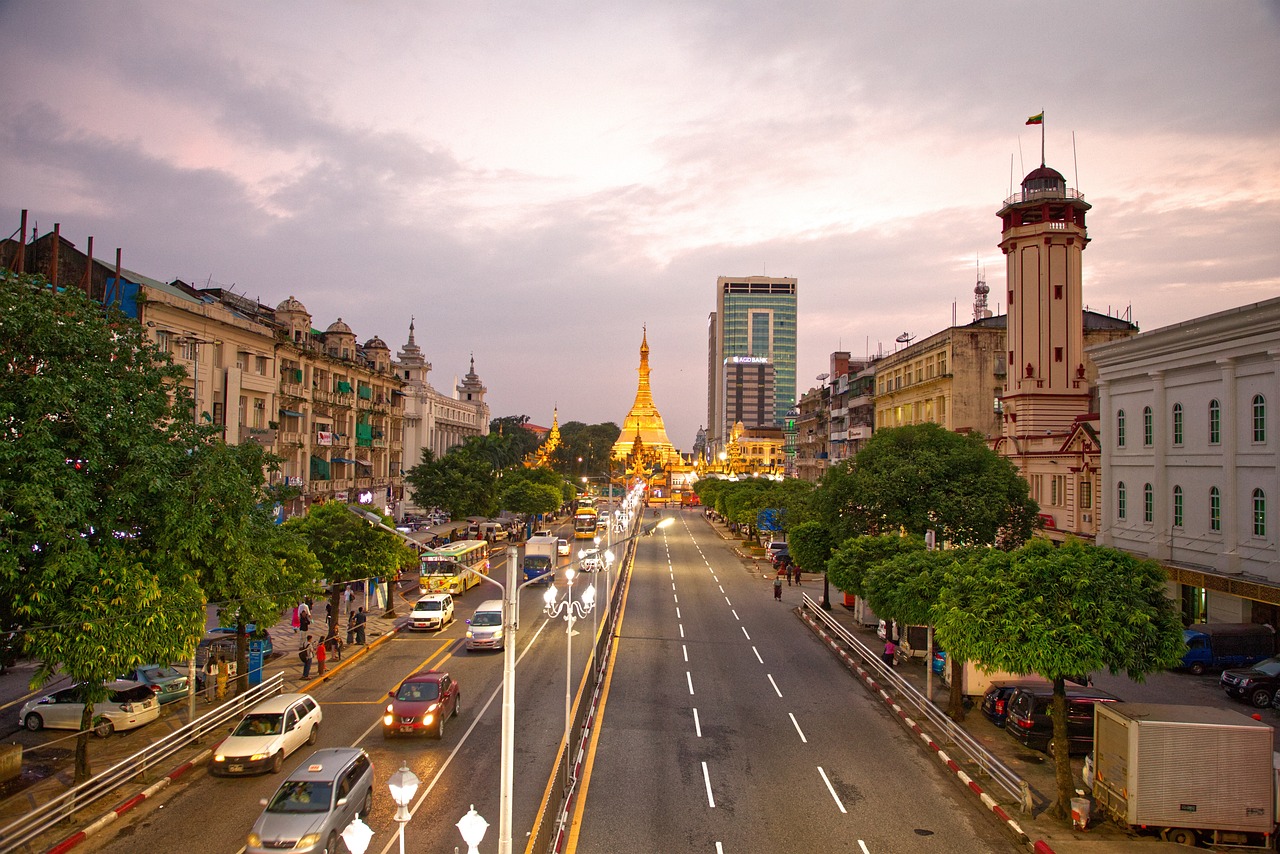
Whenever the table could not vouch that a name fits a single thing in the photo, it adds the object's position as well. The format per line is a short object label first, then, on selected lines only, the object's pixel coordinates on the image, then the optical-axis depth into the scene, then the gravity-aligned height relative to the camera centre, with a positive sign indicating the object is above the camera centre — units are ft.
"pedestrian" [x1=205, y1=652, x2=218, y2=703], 85.86 -21.86
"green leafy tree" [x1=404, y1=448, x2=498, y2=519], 217.77 -2.48
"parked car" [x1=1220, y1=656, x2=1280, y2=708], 90.17 -20.29
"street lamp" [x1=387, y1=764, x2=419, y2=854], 39.60 -14.75
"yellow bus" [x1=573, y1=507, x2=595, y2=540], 279.28 -15.94
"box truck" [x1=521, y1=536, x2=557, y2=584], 173.27 -16.27
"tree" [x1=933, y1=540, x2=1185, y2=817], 58.80 -9.39
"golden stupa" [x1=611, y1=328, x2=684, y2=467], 577.84 +32.26
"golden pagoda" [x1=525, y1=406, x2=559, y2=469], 432.58 +16.01
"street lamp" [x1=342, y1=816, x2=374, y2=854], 36.32 -15.87
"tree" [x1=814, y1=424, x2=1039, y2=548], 122.31 -0.78
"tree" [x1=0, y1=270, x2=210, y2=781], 52.65 -2.20
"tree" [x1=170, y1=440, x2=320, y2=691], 63.57 -5.20
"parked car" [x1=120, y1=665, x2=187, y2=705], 82.94 -21.39
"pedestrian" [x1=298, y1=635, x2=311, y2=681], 94.12 -21.35
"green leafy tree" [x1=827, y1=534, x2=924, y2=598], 109.29 -8.93
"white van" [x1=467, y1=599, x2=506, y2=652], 109.81 -20.18
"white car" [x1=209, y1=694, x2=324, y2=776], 64.90 -21.41
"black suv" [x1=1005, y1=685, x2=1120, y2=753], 72.23 -20.09
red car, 72.64 -20.41
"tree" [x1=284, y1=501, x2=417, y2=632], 117.60 -10.47
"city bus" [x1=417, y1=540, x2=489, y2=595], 155.33 -18.43
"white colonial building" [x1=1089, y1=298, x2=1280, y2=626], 100.27 +4.97
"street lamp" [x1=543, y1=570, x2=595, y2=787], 61.67 -18.72
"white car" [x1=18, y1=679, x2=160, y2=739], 74.69 -22.16
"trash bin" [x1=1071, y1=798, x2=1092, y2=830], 56.39 -21.52
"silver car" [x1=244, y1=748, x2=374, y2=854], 48.96 -20.70
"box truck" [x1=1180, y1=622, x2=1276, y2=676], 103.86 -18.70
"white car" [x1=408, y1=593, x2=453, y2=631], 124.67 -20.65
